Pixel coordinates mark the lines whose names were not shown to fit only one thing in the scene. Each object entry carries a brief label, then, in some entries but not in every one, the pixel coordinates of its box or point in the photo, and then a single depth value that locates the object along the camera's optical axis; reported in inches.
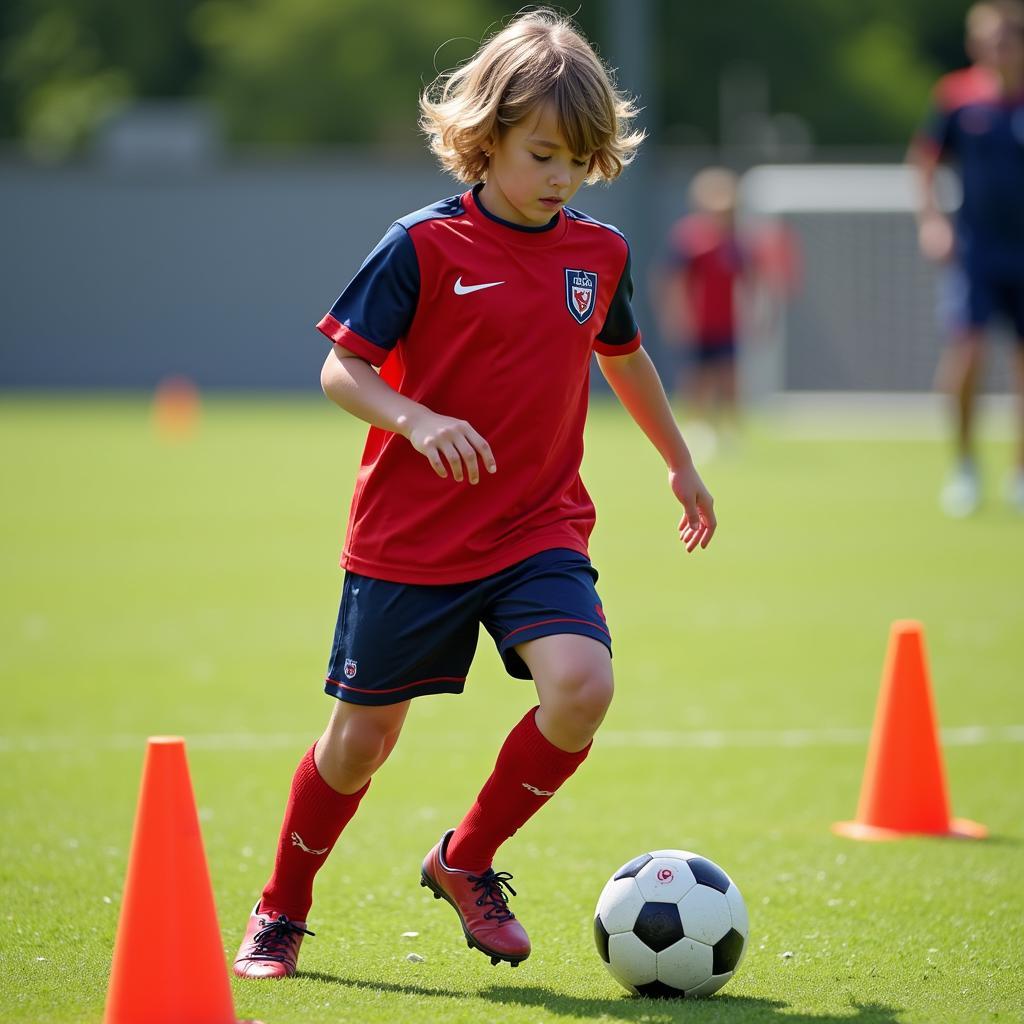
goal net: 1886.1
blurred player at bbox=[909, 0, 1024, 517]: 866.1
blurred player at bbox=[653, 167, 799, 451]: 1451.5
